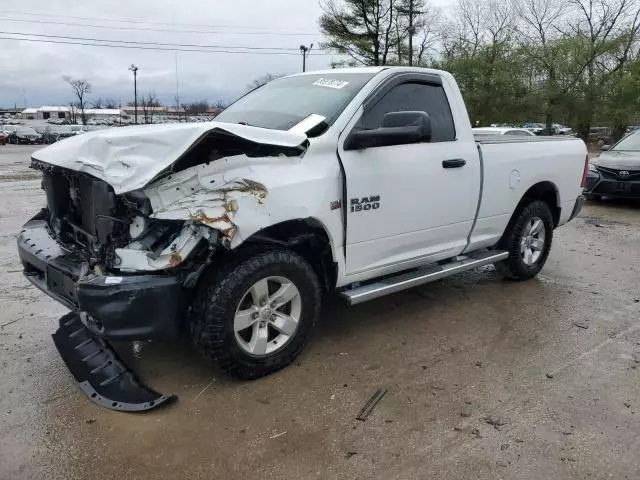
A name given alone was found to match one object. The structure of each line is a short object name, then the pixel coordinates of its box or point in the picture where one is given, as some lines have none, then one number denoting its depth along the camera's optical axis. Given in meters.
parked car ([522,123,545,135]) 32.10
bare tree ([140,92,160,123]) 89.81
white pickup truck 2.92
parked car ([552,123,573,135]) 32.19
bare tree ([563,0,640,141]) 29.12
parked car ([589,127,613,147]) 30.62
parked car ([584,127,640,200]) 10.16
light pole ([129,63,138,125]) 59.66
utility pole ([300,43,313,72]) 39.01
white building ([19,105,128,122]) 111.36
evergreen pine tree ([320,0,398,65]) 36.69
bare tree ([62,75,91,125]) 85.96
